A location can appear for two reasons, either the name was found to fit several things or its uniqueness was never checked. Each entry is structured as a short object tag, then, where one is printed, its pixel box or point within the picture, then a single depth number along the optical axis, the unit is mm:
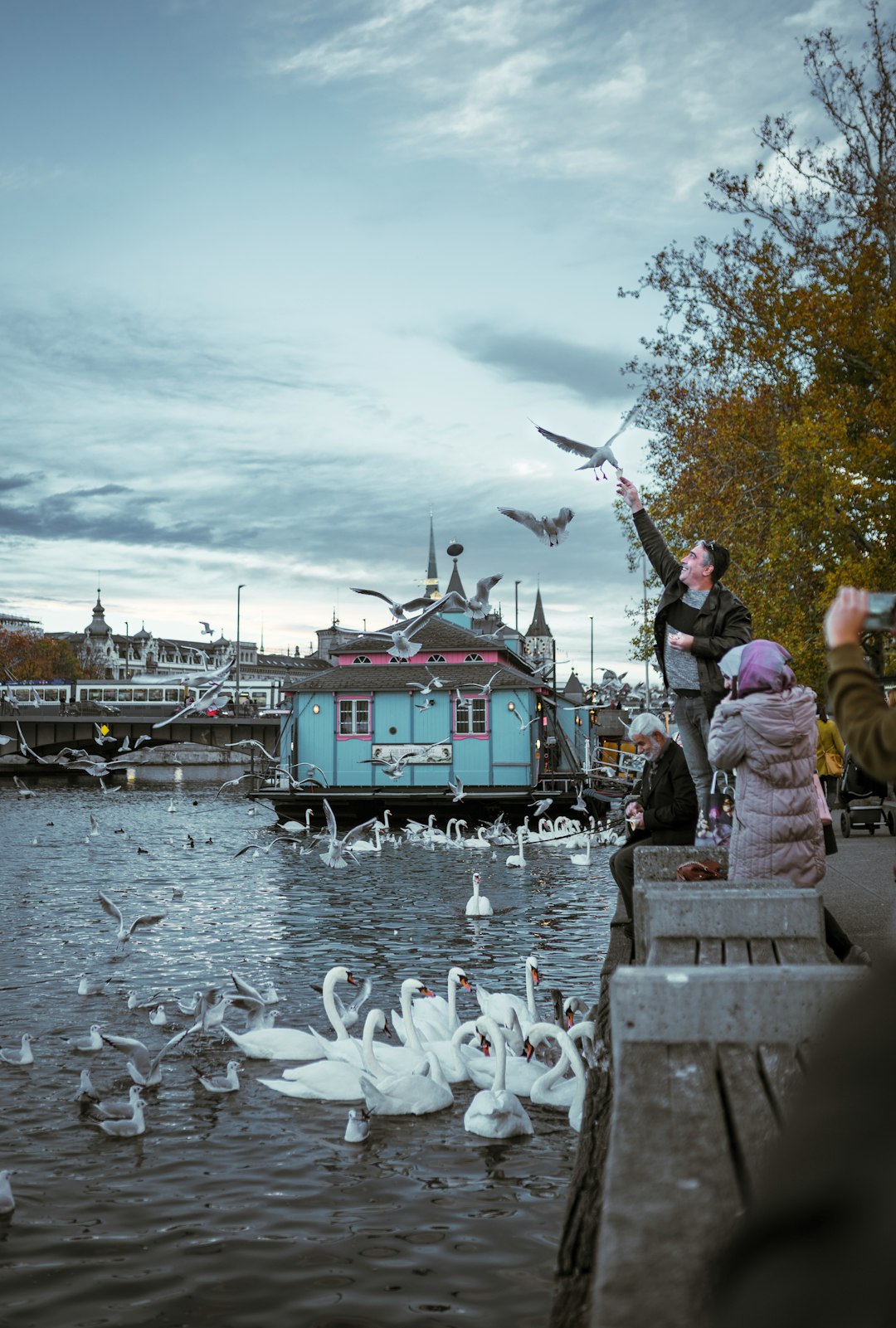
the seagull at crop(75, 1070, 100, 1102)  8570
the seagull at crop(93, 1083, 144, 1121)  8016
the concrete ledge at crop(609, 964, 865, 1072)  2939
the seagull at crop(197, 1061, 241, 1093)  8852
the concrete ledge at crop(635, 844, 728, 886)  7562
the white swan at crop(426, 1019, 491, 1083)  8953
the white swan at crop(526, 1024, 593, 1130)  8141
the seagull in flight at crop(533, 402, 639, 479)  11586
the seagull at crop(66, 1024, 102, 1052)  9906
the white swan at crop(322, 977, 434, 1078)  8797
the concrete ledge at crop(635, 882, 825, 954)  4848
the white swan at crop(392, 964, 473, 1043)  9711
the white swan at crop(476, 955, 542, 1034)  9625
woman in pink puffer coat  6328
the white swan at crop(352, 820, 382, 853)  29422
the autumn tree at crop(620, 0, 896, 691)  22031
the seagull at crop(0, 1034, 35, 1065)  9500
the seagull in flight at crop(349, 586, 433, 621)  21781
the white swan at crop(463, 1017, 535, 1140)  7668
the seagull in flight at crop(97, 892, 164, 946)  13258
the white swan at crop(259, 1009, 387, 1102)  8602
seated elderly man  8914
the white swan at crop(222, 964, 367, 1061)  9617
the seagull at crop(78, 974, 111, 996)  12578
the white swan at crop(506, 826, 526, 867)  25656
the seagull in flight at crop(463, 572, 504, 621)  20344
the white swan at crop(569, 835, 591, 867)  25750
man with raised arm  7617
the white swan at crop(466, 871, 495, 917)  18641
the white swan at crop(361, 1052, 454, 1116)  8211
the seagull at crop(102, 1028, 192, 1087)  8836
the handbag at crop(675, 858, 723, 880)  6734
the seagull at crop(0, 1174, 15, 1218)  6547
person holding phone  2645
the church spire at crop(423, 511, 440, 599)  130125
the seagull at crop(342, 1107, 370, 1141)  7746
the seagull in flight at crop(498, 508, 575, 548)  16047
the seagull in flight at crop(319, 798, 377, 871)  25984
